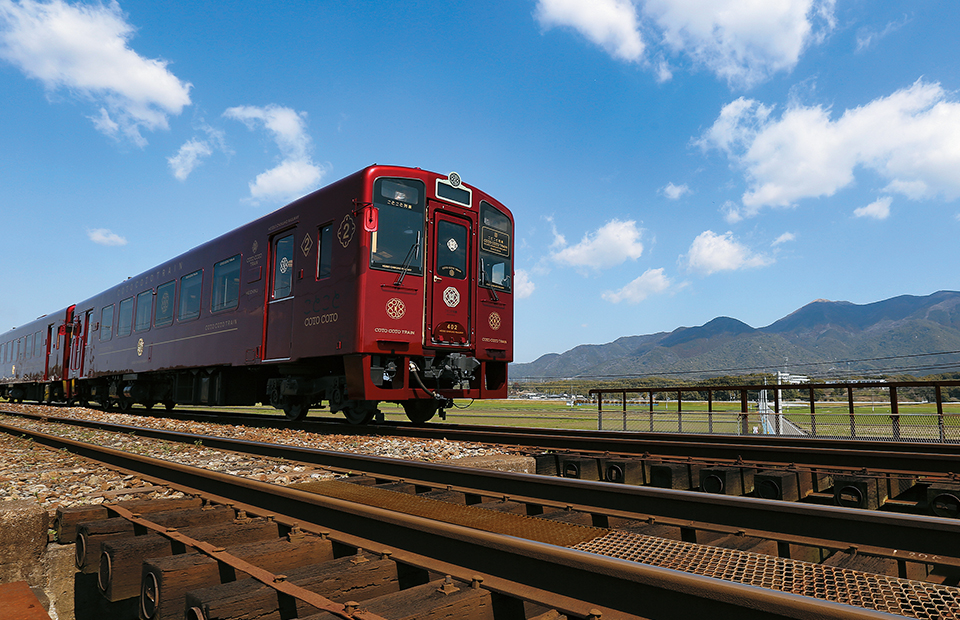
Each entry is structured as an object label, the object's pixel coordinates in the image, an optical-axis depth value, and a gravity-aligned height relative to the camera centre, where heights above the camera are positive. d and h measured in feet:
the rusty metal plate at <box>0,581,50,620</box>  8.21 -3.16
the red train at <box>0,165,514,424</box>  29.14 +4.79
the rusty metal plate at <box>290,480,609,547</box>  9.69 -2.42
